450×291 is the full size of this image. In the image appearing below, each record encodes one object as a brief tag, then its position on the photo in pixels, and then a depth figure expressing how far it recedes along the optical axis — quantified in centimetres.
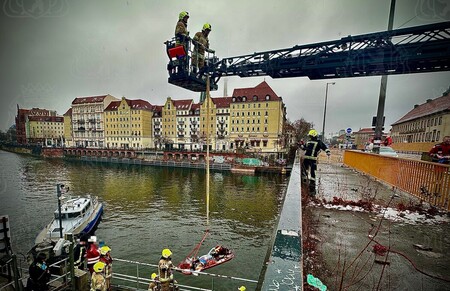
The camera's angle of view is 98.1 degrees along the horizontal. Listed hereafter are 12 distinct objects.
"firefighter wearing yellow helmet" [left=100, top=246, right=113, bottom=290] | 616
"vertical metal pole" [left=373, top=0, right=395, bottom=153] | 996
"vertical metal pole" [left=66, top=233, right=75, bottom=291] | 567
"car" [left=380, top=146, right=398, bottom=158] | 1368
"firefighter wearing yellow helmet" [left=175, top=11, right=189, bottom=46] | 604
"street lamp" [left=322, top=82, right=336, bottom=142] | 2327
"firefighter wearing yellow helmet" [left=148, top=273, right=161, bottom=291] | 572
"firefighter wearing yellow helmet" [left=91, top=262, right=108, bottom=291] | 528
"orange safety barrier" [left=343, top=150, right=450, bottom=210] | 514
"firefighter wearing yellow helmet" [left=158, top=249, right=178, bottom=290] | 545
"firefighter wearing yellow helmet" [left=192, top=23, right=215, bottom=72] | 649
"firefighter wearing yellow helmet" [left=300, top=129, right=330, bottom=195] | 650
